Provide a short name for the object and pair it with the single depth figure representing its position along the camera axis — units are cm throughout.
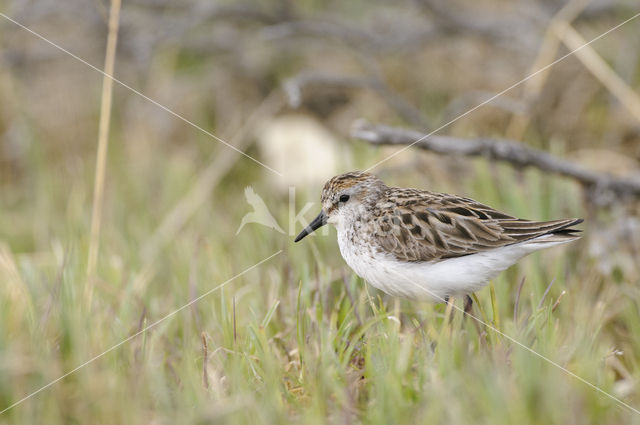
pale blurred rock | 1177
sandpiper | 568
